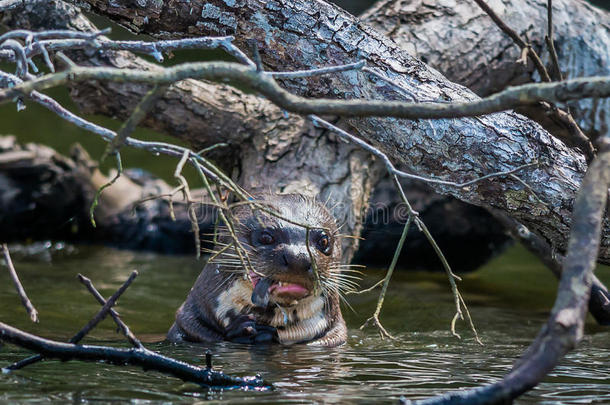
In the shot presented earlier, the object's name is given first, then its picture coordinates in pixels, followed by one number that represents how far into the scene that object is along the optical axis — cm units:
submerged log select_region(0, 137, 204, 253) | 1240
